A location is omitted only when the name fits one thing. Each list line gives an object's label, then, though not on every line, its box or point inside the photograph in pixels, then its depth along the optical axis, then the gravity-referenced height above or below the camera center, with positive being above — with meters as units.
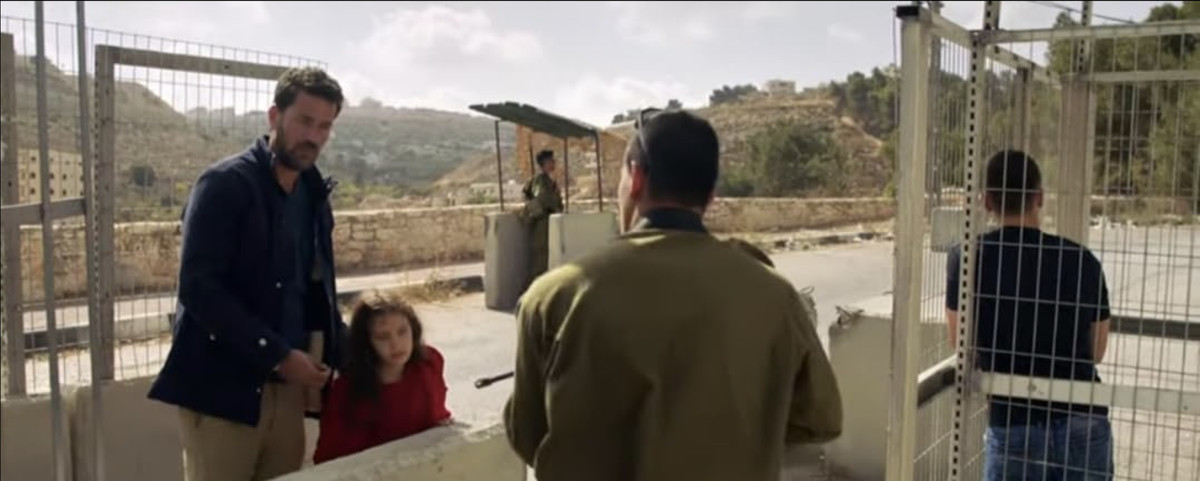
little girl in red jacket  3.12 -0.65
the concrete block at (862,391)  4.70 -0.97
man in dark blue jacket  2.68 -0.30
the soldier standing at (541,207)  10.69 -0.19
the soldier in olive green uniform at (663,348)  1.75 -0.29
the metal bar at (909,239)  2.63 -0.13
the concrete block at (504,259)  10.70 -0.77
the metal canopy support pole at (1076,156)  4.09 +0.16
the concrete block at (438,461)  2.62 -0.76
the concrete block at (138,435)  3.74 -0.96
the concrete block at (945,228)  3.05 -0.11
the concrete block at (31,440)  3.31 -0.88
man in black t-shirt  2.98 -0.38
